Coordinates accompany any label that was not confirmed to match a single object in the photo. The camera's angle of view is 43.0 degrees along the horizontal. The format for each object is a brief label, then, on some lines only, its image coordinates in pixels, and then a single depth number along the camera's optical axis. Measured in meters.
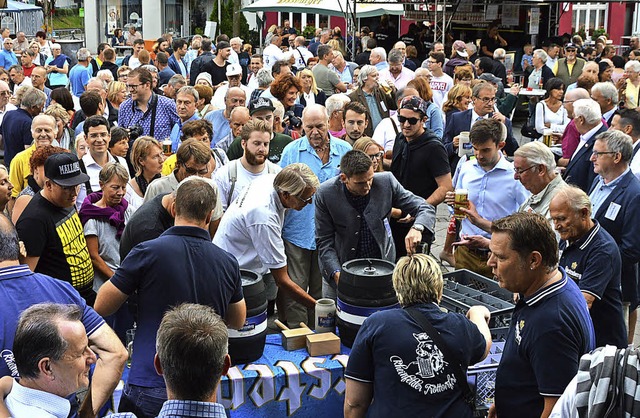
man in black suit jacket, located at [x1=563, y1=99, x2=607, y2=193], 6.98
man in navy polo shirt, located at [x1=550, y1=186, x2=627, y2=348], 4.37
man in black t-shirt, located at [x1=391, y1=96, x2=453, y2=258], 6.38
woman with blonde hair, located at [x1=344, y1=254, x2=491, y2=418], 3.37
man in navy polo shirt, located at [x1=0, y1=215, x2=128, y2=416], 3.24
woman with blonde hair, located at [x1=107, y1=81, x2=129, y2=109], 9.41
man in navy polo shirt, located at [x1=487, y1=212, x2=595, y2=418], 3.20
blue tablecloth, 4.07
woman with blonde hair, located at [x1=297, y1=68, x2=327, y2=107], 9.80
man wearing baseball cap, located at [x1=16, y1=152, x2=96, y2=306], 4.50
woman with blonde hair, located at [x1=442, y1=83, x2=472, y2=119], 8.83
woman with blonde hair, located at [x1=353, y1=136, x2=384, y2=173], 6.34
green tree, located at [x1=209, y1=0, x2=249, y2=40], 30.64
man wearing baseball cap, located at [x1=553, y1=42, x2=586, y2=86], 14.05
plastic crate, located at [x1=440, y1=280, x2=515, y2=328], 4.33
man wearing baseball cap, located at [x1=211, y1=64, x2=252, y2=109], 9.77
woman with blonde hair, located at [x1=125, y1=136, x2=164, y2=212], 5.86
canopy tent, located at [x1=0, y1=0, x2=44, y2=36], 28.02
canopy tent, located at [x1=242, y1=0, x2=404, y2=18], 21.16
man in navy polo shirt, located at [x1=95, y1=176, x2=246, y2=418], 3.68
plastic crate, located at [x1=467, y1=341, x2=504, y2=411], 3.90
